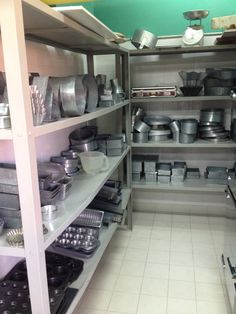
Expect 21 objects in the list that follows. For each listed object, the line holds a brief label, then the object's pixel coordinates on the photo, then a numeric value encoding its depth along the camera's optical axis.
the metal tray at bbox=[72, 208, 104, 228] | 1.89
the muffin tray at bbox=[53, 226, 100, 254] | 1.66
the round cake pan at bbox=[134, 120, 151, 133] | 2.63
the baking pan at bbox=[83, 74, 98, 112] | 1.59
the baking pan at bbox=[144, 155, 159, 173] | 2.81
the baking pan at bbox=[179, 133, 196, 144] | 2.61
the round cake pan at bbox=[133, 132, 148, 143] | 2.66
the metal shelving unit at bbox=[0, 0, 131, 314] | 0.80
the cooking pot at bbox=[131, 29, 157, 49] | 2.40
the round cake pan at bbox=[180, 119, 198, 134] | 2.58
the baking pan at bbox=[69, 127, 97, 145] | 2.18
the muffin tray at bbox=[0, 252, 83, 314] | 1.16
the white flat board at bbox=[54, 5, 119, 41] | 1.06
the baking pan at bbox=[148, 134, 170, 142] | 2.71
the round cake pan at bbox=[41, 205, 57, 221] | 1.20
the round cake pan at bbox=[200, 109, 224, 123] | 2.64
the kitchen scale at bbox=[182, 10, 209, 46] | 2.30
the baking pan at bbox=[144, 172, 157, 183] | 2.82
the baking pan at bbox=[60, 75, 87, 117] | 1.26
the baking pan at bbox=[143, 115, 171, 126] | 2.71
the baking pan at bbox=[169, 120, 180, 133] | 2.65
